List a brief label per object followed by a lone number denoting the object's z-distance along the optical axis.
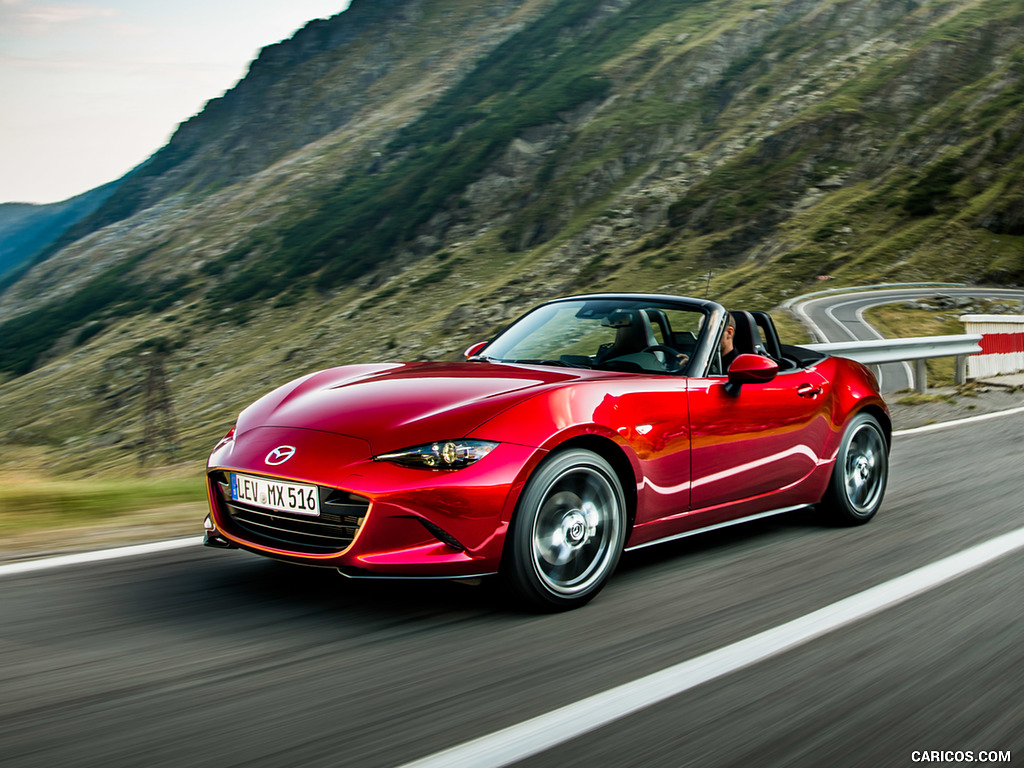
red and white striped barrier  15.15
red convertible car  3.77
